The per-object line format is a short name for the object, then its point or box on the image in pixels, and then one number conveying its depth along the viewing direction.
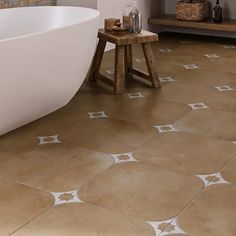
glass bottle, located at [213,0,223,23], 5.51
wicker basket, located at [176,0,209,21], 5.53
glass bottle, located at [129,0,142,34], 3.87
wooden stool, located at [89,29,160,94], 3.79
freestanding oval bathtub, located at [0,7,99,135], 2.85
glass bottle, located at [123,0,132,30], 3.97
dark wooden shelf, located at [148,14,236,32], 5.40
